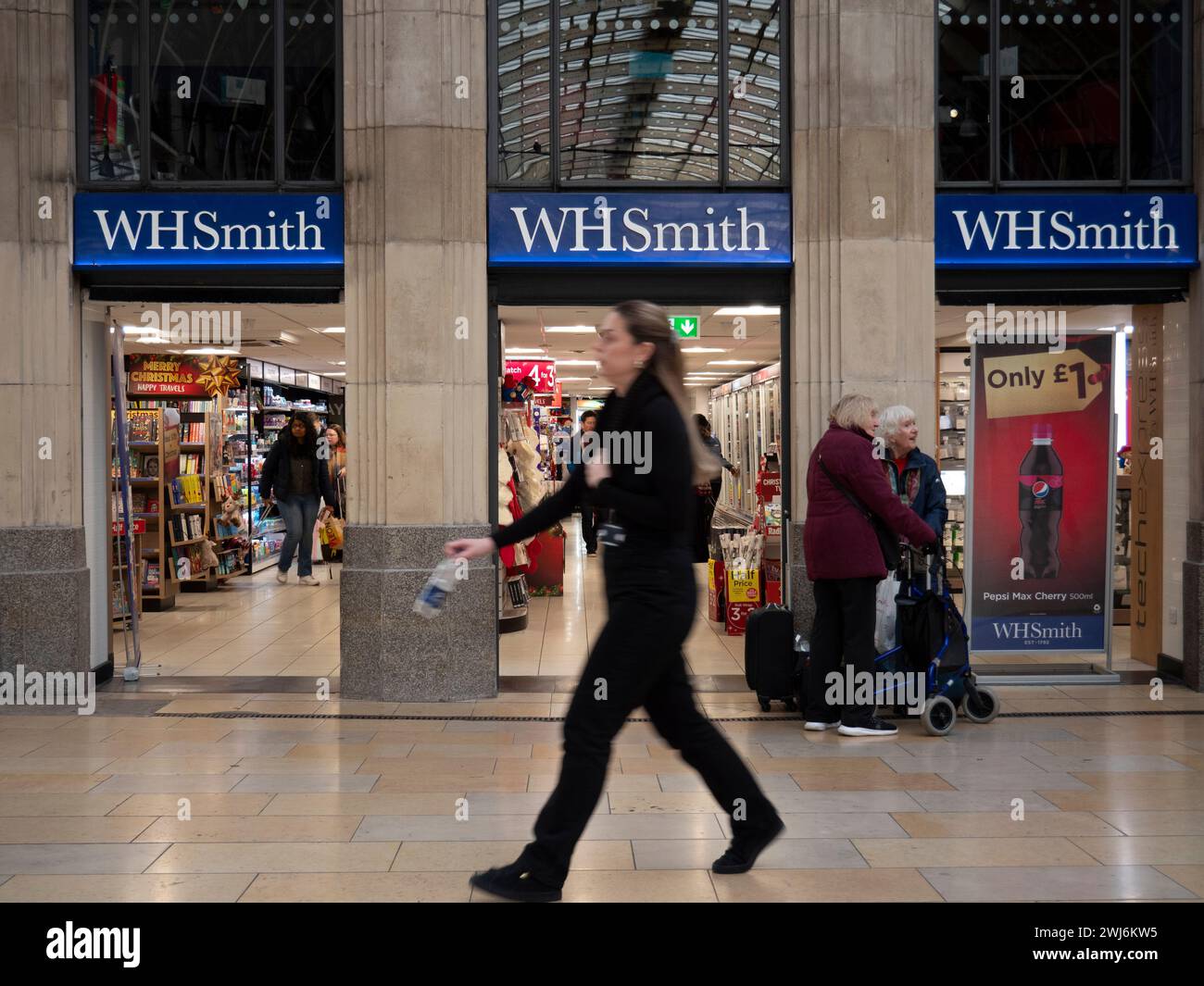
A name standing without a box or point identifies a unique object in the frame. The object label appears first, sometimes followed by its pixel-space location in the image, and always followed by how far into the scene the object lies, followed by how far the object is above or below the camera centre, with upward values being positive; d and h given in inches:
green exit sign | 475.2 +48.7
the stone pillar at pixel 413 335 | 315.3 +30.1
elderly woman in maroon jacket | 268.1 -17.9
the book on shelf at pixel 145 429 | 521.0 +12.9
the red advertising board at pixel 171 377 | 554.9 +36.1
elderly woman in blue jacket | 287.9 -3.8
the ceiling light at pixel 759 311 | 341.1 +41.6
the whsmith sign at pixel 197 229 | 324.2 +57.8
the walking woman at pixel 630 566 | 163.6 -13.9
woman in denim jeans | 590.9 -6.7
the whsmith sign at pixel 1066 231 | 329.7 +56.5
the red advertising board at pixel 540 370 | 645.0 +43.9
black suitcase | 297.9 -46.2
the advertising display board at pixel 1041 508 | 335.9 -14.3
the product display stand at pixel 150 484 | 518.3 -9.4
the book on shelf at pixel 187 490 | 542.6 -12.6
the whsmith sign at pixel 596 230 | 323.3 +56.6
